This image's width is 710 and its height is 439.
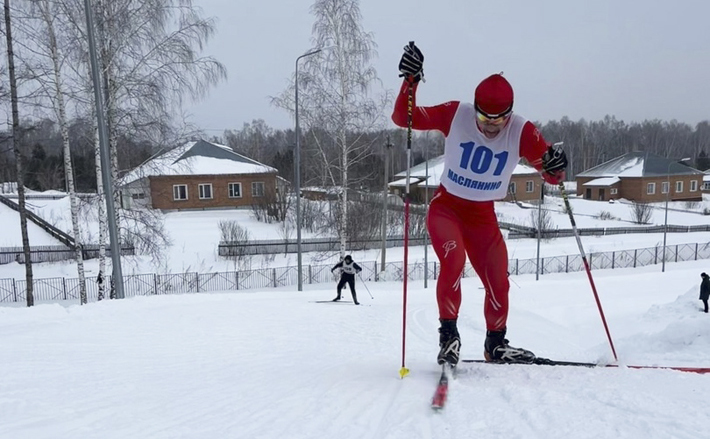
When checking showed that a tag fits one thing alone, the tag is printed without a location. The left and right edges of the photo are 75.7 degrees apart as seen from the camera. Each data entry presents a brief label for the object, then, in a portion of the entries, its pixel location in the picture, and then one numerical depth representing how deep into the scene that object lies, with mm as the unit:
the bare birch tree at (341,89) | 19781
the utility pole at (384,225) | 22139
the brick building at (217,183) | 40250
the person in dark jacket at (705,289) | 10155
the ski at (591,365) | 3236
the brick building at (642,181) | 54094
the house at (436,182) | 47062
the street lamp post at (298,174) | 16594
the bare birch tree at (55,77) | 12758
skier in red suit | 3748
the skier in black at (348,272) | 12211
